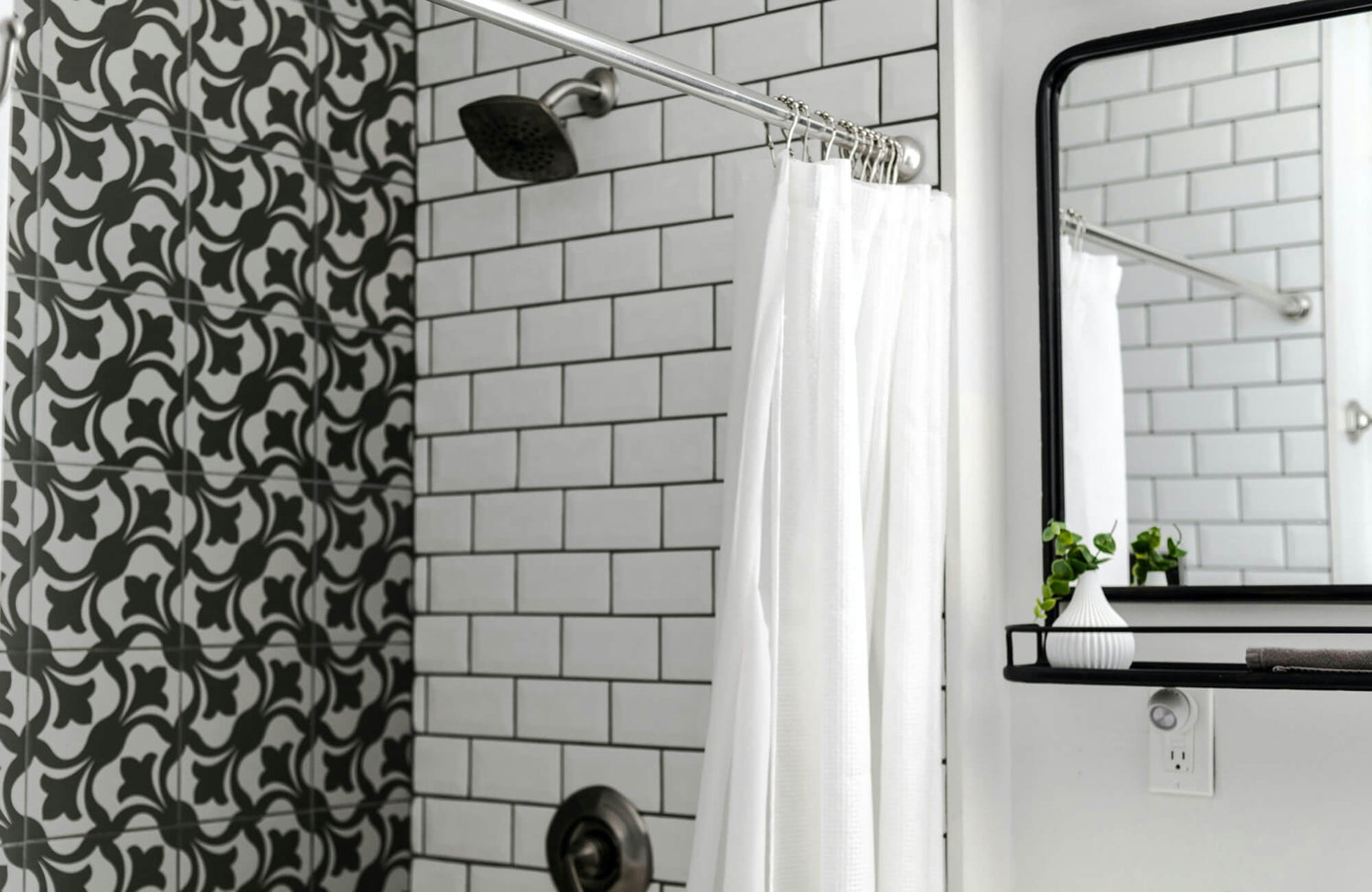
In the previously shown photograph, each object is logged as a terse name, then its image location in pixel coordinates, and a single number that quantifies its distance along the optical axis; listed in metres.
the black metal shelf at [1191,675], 1.44
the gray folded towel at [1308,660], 1.44
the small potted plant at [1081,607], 1.61
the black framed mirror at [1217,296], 1.63
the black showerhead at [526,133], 1.84
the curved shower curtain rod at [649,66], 1.26
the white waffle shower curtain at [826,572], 1.41
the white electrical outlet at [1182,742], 1.69
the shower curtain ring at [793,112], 1.52
